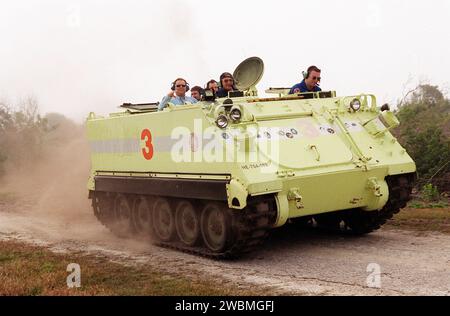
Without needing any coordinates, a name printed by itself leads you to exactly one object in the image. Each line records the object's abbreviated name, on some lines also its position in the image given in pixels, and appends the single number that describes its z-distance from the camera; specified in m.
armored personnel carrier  8.24
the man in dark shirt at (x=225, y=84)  10.84
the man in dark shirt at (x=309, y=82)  10.68
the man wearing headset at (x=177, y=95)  10.78
